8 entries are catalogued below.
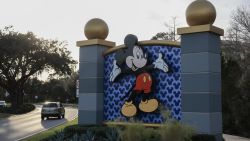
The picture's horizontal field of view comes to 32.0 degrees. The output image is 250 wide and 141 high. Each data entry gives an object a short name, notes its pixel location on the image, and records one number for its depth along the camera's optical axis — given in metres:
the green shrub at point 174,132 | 9.20
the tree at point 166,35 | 56.27
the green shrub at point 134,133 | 9.70
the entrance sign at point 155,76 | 13.75
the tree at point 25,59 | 54.19
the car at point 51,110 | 40.09
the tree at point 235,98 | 22.03
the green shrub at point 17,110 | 54.19
